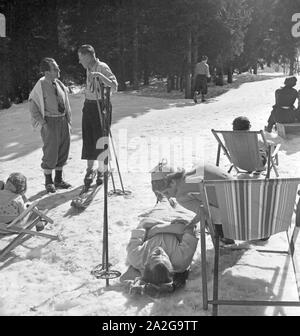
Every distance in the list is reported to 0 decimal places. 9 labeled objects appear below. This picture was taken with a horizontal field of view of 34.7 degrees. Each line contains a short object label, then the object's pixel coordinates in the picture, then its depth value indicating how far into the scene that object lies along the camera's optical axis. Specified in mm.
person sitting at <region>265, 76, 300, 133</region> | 9297
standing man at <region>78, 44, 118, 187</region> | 5742
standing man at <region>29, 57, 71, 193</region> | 5926
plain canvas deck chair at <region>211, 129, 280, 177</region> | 5568
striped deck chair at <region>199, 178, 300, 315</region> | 3162
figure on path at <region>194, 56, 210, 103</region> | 16047
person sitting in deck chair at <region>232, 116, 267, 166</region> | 5668
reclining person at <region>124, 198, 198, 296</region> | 3463
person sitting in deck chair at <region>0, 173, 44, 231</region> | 4805
